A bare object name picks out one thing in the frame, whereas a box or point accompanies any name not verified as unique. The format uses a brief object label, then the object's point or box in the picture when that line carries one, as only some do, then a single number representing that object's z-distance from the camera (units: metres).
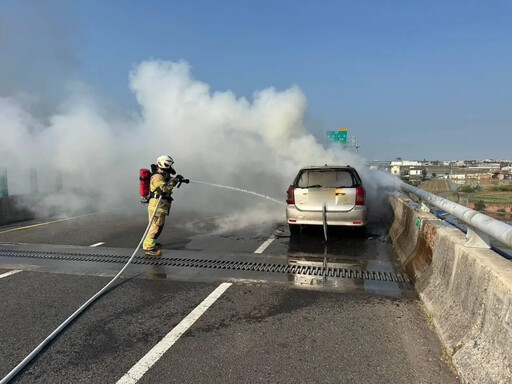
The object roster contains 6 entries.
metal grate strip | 5.50
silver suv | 7.68
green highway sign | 32.88
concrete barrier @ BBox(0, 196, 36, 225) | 11.16
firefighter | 6.93
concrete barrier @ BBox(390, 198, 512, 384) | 2.44
